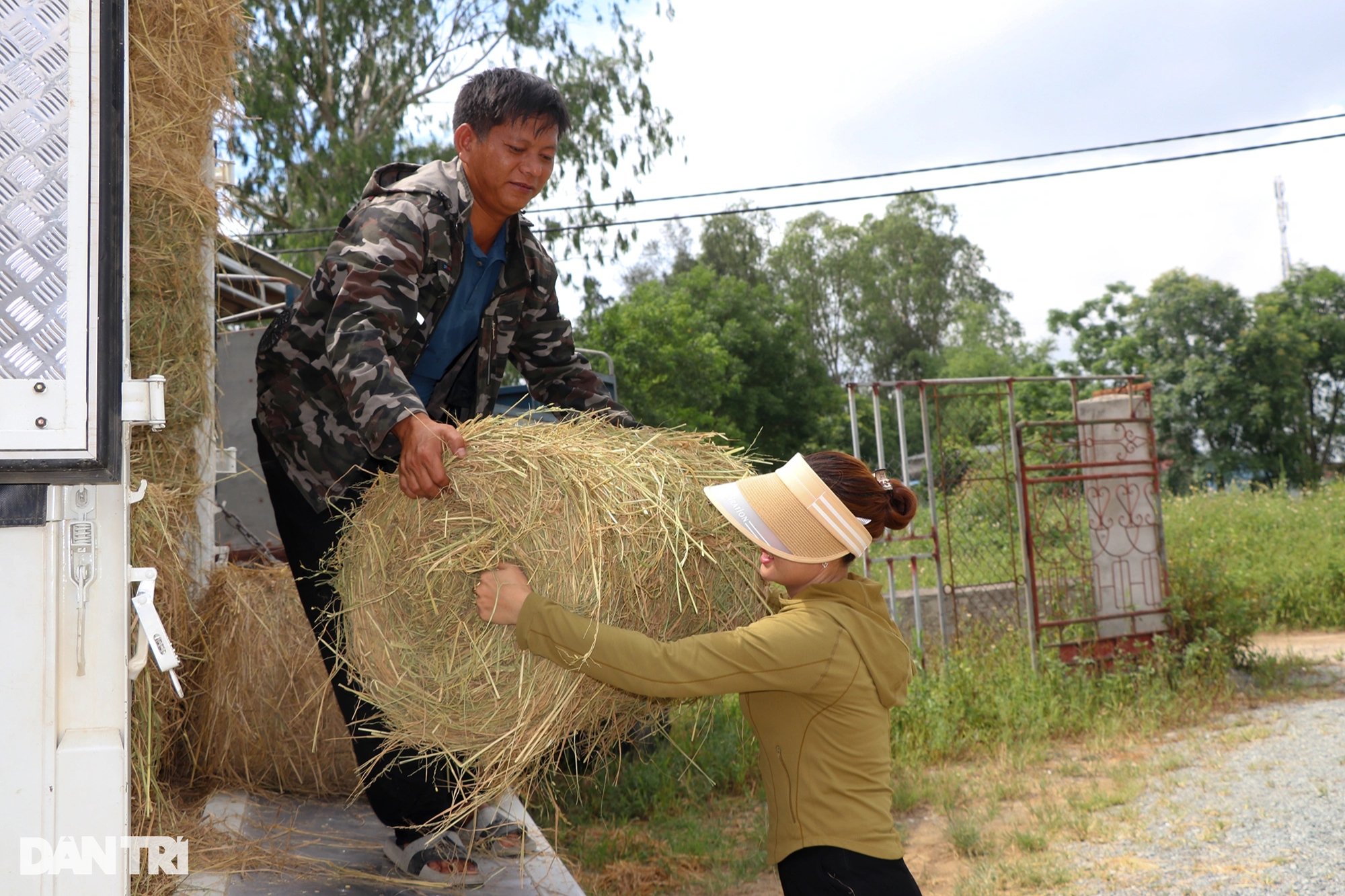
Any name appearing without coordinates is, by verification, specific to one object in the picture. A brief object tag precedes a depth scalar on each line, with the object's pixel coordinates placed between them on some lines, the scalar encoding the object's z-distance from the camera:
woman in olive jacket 2.18
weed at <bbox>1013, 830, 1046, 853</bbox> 5.31
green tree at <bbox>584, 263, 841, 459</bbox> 22.86
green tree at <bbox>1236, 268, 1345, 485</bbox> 26.38
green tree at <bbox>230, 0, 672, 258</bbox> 15.79
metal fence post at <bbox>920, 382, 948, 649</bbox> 8.19
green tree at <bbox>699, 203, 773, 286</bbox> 40.72
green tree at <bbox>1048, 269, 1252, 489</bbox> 26.64
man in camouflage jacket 2.58
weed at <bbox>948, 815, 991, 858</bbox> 5.36
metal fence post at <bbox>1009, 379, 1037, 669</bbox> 8.29
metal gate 8.46
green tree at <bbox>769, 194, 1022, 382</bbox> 48.41
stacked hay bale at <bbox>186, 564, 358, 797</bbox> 3.87
